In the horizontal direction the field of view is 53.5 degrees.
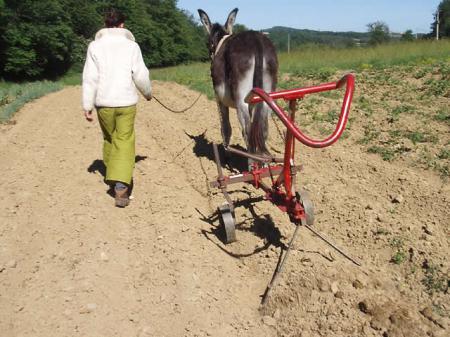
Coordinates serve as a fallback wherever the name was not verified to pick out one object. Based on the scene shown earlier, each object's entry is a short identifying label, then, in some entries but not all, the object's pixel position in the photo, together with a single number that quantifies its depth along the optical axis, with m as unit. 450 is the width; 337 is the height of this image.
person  4.84
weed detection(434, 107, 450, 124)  7.12
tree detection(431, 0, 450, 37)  60.71
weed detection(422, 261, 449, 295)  3.45
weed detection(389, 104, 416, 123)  7.68
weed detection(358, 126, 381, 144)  6.75
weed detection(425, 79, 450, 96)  8.76
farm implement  2.91
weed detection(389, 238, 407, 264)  3.83
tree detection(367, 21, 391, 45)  66.97
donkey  5.09
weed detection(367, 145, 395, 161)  6.04
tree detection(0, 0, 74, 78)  33.16
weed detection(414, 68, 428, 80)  10.48
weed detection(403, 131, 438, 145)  6.36
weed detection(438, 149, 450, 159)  5.67
